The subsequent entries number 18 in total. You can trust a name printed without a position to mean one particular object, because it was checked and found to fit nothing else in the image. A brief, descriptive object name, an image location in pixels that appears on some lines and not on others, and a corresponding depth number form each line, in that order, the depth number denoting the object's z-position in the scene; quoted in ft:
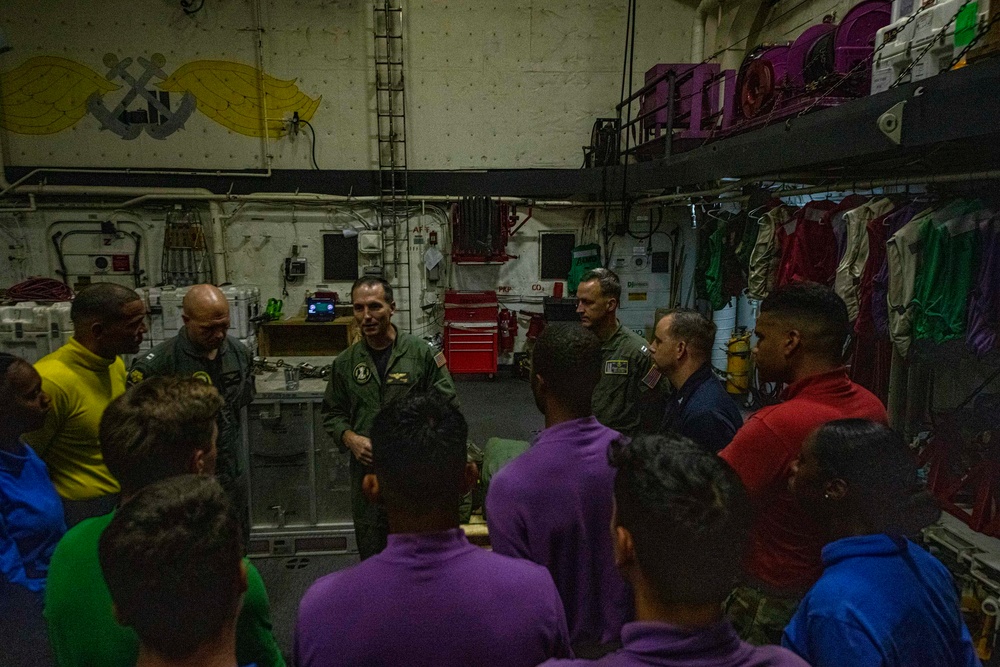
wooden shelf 26.58
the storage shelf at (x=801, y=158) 9.43
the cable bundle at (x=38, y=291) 22.40
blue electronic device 26.66
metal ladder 30.76
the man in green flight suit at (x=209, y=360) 10.23
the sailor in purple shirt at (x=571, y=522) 5.50
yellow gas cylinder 27.22
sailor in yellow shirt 8.07
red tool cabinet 31.01
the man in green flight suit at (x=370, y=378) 10.44
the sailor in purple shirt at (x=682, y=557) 2.99
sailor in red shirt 6.05
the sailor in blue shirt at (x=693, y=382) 8.09
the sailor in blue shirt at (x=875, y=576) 4.04
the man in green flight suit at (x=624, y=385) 11.57
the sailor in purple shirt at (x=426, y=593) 3.76
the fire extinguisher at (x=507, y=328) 31.71
